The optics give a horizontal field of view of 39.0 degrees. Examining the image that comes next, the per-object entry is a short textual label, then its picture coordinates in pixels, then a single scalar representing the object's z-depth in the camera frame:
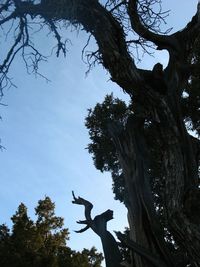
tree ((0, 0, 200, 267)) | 3.87
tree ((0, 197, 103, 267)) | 11.42
